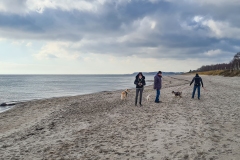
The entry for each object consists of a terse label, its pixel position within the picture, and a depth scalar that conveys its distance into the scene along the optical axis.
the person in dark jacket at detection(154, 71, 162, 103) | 16.38
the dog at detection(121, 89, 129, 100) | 19.72
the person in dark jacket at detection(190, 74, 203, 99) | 17.75
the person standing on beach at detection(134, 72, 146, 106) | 14.34
